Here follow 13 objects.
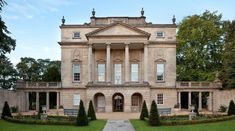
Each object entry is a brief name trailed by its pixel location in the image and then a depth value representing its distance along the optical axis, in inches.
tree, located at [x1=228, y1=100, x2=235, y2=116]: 773.9
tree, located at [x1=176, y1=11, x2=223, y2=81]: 1320.1
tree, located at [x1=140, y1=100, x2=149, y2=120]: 794.5
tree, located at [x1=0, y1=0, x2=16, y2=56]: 917.9
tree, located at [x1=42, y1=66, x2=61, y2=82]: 1452.4
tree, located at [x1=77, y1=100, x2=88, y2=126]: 645.2
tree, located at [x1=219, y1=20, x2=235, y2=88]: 1000.9
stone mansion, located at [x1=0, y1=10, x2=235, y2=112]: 1203.1
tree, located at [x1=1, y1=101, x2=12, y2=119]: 773.0
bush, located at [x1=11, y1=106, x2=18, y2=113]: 1092.4
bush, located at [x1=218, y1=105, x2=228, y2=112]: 1074.3
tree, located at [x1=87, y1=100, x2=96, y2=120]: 781.6
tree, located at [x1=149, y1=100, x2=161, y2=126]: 647.3
